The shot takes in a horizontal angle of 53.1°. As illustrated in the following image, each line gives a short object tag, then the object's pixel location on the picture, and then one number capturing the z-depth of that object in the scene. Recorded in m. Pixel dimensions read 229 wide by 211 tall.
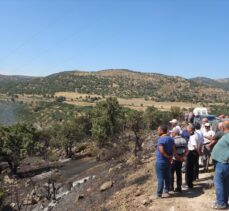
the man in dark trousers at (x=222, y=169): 5.91
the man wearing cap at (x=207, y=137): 7.87
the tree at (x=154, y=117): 36.85
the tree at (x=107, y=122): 28.30
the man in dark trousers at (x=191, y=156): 7.29
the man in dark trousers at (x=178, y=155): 6.95
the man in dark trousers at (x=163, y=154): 6.71
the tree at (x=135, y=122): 29.85
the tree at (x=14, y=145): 24.90
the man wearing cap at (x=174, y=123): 7.87
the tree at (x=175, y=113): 43.84
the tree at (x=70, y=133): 30.92
